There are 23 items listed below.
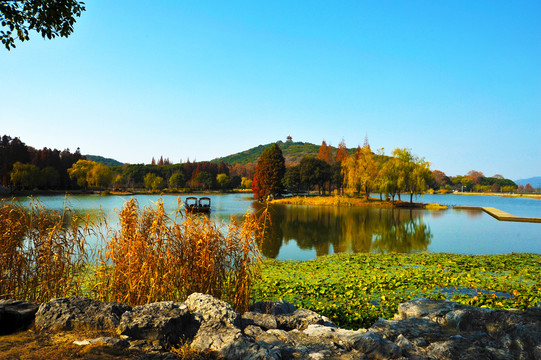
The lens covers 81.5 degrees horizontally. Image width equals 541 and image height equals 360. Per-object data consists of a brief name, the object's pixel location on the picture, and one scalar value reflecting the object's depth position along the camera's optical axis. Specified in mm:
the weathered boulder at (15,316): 3787
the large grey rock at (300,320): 4668
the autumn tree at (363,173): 45969
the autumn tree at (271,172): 49531
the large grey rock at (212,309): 4098
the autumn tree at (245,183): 107631
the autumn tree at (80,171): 69500
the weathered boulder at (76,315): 3811
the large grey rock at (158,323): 3701
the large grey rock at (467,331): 3818
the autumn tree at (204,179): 99312
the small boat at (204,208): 33031
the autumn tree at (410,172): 42969
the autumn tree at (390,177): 42781
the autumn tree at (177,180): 93375
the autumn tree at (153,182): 85188
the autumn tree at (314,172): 57916
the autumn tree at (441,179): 134150
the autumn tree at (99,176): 69525
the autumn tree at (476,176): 146612
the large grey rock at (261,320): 4434
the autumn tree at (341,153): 83525
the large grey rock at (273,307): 5391
